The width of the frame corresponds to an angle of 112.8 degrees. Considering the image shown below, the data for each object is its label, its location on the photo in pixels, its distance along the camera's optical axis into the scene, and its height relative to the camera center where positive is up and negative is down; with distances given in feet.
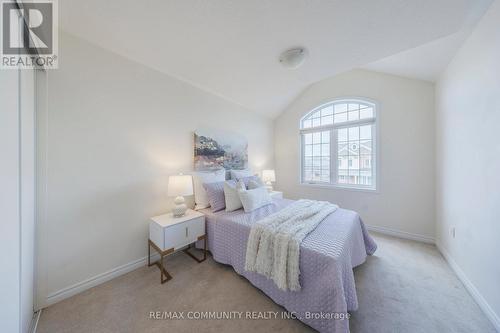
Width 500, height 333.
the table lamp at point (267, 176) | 11.91 -0.73
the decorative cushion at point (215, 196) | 7.48 -1.36
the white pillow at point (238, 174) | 9.45 -0.46
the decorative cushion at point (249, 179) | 8.90 -0.75
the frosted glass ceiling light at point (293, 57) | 6.56 +4.43
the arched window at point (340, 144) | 10.12 +1.45
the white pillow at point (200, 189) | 7.87 -1.12
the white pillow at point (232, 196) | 7.30 -1.35
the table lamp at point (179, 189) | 6.43 -0.89
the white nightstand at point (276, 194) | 10.51 -1.83
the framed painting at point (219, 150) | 8.47 +0.90
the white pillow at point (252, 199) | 7.11 -1.45
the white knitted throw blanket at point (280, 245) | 4.32 -2.26
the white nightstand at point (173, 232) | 5.74 -2.46
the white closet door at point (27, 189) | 3.43 -0.51
